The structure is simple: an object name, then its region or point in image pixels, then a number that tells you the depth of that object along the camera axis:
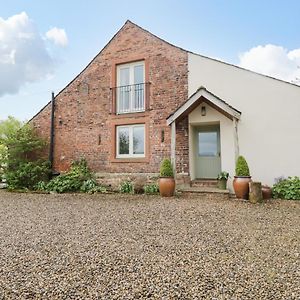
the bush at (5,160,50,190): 11.72
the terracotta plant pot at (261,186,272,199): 8.77
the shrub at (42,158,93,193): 11.21
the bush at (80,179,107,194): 10.92
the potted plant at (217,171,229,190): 9.73
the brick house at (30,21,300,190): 9.64
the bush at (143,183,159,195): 10.22
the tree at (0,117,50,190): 11.77
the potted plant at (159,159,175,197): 9.22
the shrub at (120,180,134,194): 10.72
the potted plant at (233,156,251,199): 8.45
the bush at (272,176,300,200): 8.68
